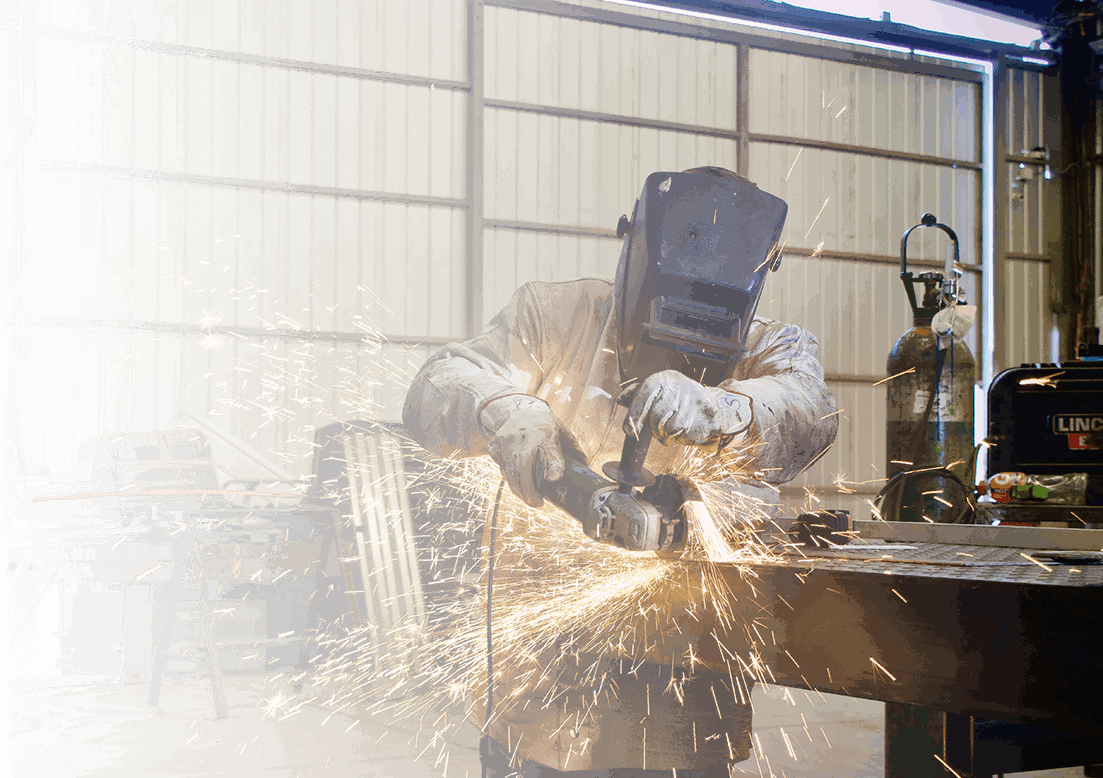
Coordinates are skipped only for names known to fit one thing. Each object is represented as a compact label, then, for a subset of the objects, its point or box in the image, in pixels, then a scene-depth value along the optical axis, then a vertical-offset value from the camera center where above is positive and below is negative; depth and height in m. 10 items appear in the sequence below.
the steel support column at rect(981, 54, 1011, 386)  9.38 +1.58
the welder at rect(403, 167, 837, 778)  1.36 +0.00
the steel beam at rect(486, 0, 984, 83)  8.25 +3.30
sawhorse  4.36 -1.06
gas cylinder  5.91 +0.00
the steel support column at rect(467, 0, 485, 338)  7.84 +1.86
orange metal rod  4.32 -0.49
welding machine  3.75 -0.10
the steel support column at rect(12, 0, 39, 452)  6.60 +1.13
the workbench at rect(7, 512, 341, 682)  4.77 -0.93
